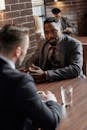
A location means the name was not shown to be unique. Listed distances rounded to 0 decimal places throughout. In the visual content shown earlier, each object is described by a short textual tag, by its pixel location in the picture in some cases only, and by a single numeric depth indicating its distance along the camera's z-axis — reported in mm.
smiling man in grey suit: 2707
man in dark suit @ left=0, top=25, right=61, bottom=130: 1419
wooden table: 1741
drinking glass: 2041
